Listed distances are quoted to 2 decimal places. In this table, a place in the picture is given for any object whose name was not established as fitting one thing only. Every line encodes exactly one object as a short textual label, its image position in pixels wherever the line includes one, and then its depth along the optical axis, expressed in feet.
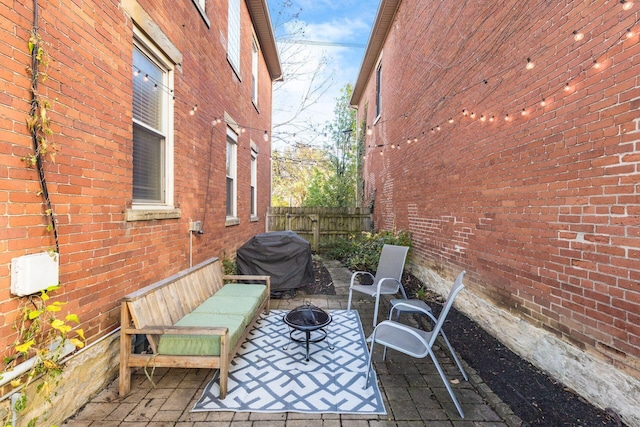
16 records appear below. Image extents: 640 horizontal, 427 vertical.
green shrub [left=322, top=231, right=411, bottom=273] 21.61
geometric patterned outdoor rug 7.68
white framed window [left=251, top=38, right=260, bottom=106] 27.09
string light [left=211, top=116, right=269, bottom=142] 16.59
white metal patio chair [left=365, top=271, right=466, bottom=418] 7.87
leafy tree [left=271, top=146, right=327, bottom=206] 63.52
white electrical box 5.66
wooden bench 7.91
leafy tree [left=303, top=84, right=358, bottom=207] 38.44
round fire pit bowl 9.90
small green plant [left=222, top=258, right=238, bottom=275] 18.19
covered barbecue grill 16.99
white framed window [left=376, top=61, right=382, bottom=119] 32.75
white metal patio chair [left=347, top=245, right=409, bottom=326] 14.53
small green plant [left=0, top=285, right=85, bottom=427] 5.63
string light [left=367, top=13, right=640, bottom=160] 6.66
